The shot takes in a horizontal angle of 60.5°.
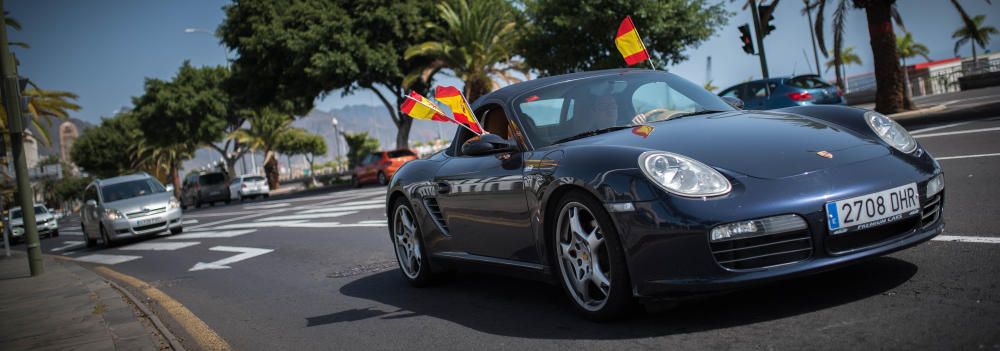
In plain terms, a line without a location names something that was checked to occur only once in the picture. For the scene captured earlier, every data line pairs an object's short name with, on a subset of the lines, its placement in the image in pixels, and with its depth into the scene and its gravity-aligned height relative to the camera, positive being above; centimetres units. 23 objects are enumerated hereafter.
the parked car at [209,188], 4147 -35
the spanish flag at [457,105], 531 +27
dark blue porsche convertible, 357 -33
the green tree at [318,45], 3450 +497
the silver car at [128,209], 1723 -35
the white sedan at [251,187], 4209 -55
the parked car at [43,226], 3005 -76
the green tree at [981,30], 6981 +383
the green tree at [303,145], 8155 +244
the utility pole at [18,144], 1174 +91
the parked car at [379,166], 3234 -26
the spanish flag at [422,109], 526 +27
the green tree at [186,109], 5494 +483
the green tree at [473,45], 3491 +416
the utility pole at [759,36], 2209 +182
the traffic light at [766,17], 2252 +233
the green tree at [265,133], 5663 +280
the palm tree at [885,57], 2062 +80
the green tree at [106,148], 8572 +479
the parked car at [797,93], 1984 +21
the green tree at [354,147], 4809 +83
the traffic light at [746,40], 2202 +176
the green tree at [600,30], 2962 +346
